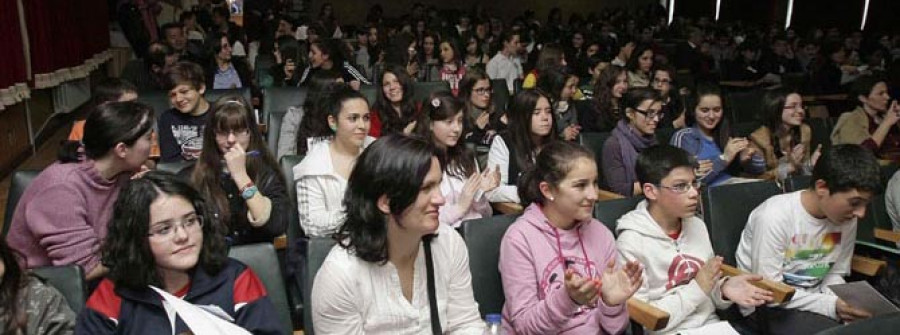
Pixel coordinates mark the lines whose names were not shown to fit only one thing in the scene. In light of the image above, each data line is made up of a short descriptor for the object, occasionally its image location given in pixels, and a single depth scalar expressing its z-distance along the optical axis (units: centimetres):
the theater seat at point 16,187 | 256
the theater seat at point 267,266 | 209
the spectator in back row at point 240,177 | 262
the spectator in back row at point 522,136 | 350
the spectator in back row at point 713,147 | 373
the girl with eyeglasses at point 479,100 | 473
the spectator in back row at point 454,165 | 295
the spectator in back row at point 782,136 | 388
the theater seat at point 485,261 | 236
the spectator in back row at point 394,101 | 452
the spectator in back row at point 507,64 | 752
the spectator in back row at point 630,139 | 363
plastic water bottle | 195
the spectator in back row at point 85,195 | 219
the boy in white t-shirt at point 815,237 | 245
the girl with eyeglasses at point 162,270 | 165
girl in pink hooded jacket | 209
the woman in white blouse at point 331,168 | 277
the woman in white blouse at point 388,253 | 181
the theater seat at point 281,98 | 489
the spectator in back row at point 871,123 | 443
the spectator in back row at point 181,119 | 383
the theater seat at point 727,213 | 282
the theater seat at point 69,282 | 190
